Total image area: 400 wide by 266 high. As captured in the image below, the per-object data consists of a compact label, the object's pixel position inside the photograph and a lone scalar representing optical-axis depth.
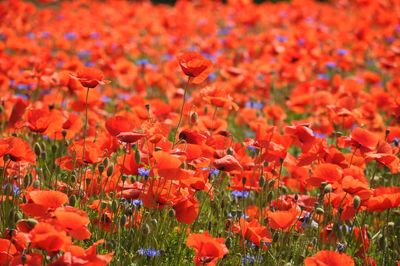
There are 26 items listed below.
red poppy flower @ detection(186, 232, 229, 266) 4.47
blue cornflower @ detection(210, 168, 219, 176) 6.53
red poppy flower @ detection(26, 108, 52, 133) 5.86
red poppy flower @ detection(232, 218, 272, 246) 5.07
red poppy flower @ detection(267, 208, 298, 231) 4.89
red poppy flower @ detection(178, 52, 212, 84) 5.72
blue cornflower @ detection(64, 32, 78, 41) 15.66
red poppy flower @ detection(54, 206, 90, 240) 4.04
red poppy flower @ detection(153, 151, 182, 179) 4.69
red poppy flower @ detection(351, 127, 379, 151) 5.88
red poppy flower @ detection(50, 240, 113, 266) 3.90
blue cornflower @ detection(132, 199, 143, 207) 5.86
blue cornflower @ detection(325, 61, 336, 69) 12.74
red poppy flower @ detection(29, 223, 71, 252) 3.87
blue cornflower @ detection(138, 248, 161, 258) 5.24
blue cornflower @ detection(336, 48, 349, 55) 12.41
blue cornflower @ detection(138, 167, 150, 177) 5.71
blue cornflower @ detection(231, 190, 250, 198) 6.46
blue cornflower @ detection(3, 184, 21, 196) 5.83
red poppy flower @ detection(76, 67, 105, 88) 5.55
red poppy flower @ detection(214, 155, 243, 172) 5.24
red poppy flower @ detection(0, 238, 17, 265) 4.46
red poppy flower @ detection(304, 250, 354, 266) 4.42
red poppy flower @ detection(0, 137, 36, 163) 5.02
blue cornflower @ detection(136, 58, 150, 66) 12.44
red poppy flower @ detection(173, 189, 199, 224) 5.23
